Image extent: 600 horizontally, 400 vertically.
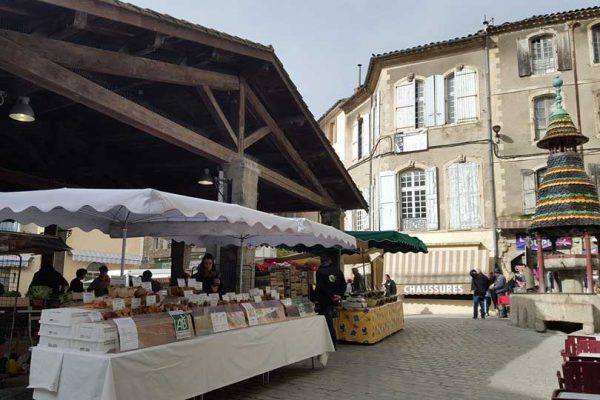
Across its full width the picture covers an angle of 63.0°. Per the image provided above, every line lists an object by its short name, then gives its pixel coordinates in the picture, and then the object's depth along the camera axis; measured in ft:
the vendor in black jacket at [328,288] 26.12
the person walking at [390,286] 48.63
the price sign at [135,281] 17.25
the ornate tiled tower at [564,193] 36.24
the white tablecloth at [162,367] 11.73
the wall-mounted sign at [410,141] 61.98
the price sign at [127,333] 12.41
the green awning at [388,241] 33.14
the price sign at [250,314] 17.51
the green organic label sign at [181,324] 14.21
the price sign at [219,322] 15.74
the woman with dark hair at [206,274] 23.13
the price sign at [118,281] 16.72
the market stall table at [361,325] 28.91
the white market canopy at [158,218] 14.28
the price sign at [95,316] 12.67
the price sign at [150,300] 14.91
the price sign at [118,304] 13.57
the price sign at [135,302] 14.26
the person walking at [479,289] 45.57
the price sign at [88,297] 14.23
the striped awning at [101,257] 73.26
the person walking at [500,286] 49.91
